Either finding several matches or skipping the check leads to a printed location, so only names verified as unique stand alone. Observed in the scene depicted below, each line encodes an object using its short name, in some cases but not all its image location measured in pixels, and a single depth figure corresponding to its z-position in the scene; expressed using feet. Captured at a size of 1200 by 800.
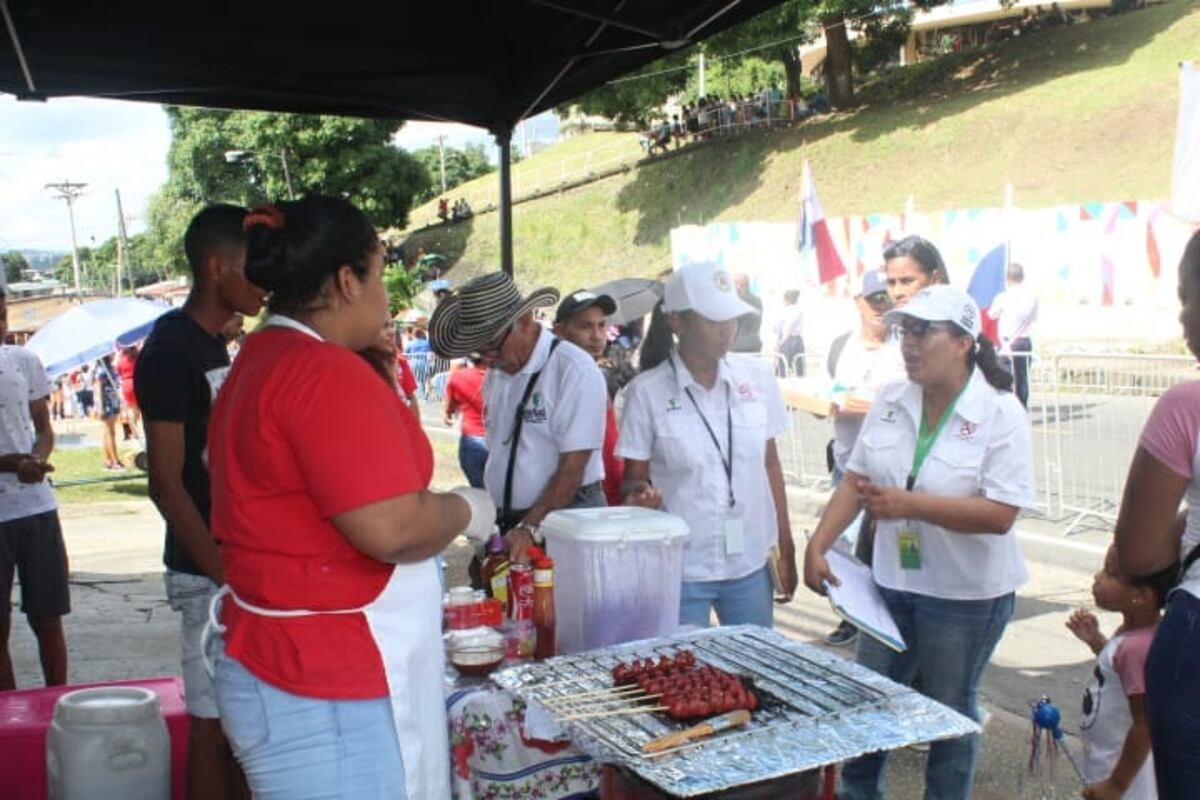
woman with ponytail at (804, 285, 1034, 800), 10.14
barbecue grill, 6.56
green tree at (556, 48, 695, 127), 122.52
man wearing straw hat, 13.05
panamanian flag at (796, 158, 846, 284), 28.02
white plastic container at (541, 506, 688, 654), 9.28
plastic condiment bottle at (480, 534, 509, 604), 11.03
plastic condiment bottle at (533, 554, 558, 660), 9.42
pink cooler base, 10.58
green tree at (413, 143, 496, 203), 265.95
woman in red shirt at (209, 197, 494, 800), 6.19
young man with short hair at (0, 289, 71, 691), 14.58
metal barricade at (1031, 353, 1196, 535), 26.99
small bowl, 9.13
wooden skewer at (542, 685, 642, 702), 7.67
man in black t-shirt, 9.60
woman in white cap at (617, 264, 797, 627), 11.33
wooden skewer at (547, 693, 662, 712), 7.50
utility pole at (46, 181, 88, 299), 206.80
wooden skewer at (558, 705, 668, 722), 7.27
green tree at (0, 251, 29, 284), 303.89
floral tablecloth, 8.52
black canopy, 15.56
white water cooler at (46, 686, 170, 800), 9.77
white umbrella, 48.24
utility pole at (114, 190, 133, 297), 202.39
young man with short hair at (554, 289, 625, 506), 18.51
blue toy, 9.64
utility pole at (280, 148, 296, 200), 139.54
